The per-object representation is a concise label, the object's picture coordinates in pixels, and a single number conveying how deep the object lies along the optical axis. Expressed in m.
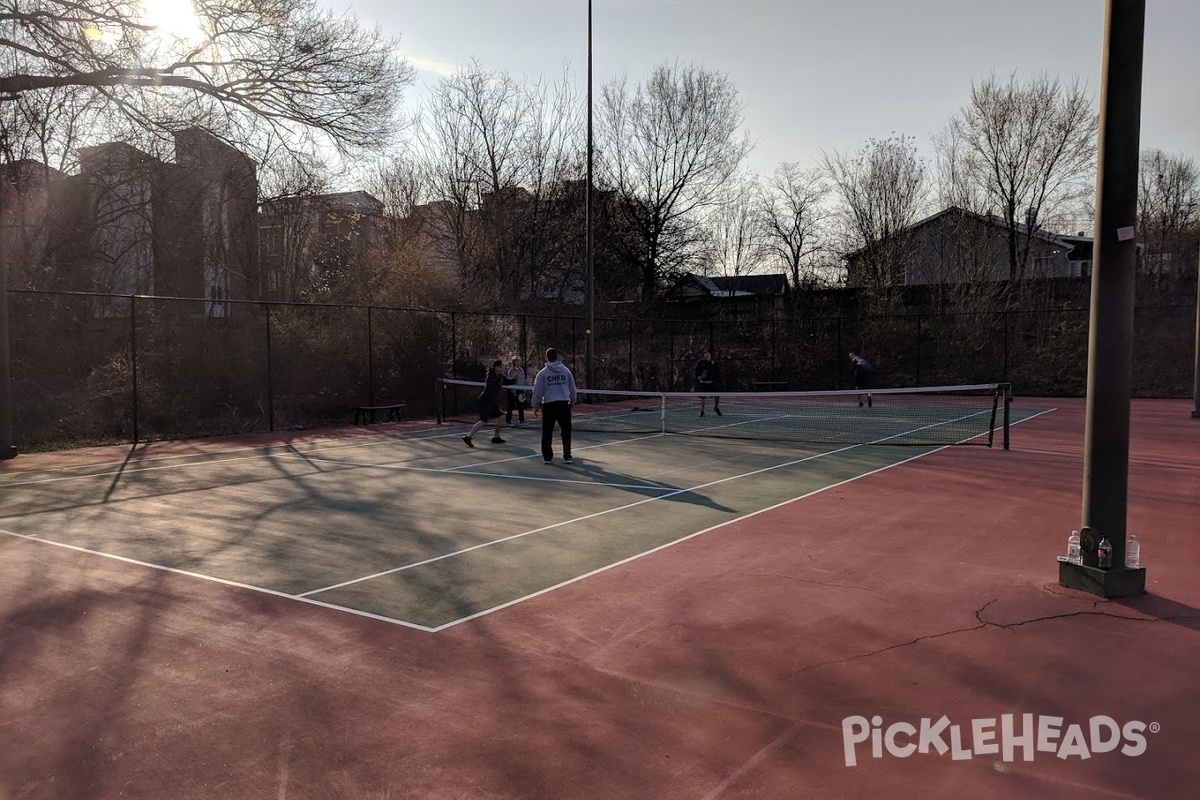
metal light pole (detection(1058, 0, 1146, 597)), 5.58
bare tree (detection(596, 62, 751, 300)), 40.50
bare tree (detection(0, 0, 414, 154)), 15.70
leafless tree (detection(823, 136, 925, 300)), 36.41
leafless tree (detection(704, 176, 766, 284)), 43.27
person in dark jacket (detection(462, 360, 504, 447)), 15.32
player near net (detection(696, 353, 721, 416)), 20.62
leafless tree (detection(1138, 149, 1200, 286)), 35.88
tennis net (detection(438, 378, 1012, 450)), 16.70
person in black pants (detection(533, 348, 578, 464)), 12.77
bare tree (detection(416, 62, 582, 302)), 33.12
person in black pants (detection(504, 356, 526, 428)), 19.74
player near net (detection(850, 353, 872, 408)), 20.76
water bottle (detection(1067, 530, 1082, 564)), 5.97
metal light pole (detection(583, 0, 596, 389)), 23.02
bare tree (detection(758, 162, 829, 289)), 44.19
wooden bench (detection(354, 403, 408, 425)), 20.08
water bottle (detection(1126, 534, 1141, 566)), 5.88
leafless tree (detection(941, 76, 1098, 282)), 34.91
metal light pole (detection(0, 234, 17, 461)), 14.17
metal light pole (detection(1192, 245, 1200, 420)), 18.91
